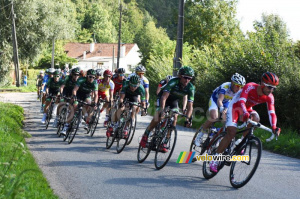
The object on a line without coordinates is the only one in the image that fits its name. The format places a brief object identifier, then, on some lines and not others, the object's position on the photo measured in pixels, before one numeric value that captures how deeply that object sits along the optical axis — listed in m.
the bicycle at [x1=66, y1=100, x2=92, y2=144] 11.59
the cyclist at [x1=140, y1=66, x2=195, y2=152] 8.82
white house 99.44
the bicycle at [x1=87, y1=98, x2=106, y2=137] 13.05
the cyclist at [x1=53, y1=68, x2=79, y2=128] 13.82
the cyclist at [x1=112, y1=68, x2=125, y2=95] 14.86
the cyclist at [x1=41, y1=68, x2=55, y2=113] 16.23
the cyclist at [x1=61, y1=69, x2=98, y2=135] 12.33
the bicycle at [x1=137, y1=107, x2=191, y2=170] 8.43
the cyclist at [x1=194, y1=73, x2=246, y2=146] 9.12
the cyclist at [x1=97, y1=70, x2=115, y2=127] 13.79
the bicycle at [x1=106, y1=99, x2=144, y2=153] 10.30
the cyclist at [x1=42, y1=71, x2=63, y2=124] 15.80
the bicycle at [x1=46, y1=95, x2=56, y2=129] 15.24
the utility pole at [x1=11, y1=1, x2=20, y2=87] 38.73
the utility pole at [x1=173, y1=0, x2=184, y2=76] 19.47
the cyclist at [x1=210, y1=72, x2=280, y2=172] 7.08
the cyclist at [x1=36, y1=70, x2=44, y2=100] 25.47
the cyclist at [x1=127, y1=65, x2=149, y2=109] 12.70
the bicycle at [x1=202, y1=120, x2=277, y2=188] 6.75
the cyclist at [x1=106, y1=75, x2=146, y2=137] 11.00
